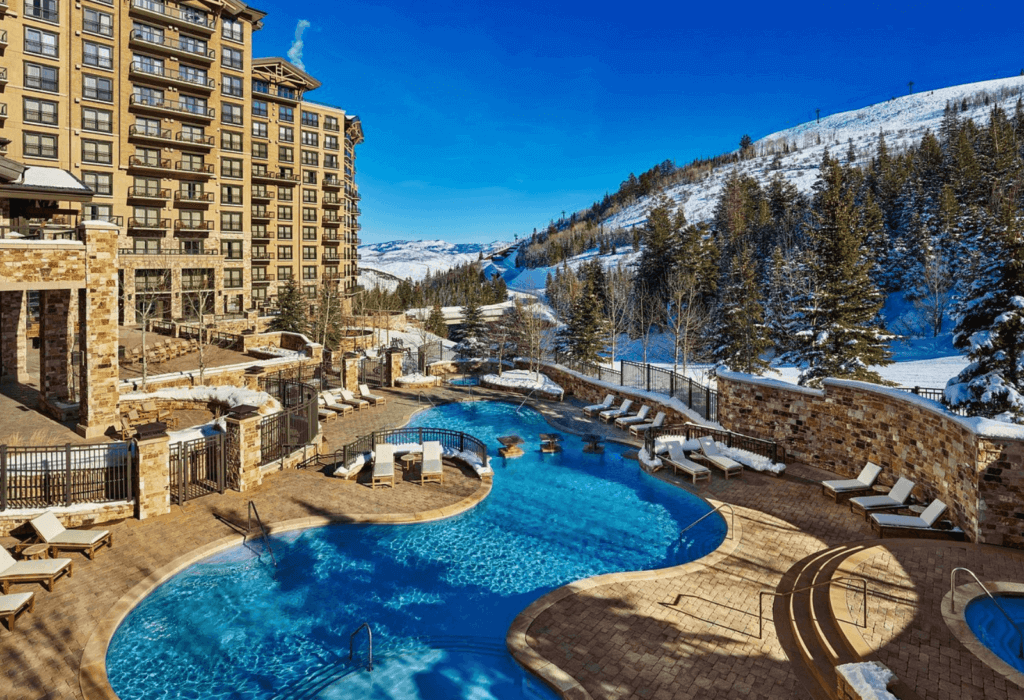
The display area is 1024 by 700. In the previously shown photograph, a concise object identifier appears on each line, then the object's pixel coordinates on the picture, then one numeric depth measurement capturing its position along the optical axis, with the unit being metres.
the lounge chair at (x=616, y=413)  21.64
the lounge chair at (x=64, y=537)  9.63
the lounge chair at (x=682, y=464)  14.55
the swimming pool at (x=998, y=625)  7.11
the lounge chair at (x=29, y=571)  8.45
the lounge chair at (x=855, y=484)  12.84
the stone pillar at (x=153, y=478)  11.20
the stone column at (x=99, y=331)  13.59
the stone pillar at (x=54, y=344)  16.39
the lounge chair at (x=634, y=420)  20.59
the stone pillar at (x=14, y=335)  19.80
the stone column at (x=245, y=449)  12.88
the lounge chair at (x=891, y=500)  11.80
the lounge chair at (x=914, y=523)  10.85
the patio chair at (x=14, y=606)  7.59
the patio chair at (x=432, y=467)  14.52
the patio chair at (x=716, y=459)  14.85
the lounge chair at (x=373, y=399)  23.95
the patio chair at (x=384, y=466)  14.10
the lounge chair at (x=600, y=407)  22.70
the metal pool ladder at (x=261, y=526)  10.84
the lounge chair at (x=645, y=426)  19.62
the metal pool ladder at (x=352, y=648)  7.46
